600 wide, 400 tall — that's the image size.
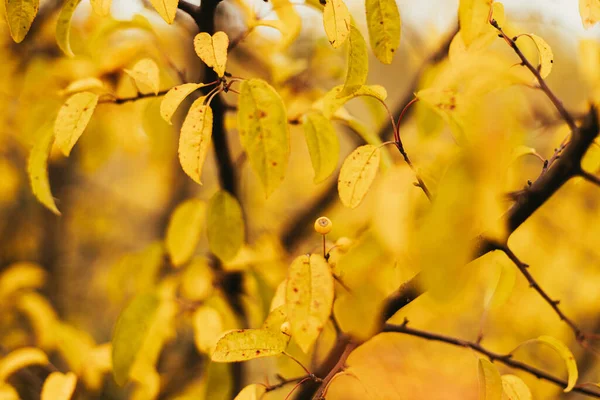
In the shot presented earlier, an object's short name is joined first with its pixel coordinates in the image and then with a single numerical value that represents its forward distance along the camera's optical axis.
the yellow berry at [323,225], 0.98
